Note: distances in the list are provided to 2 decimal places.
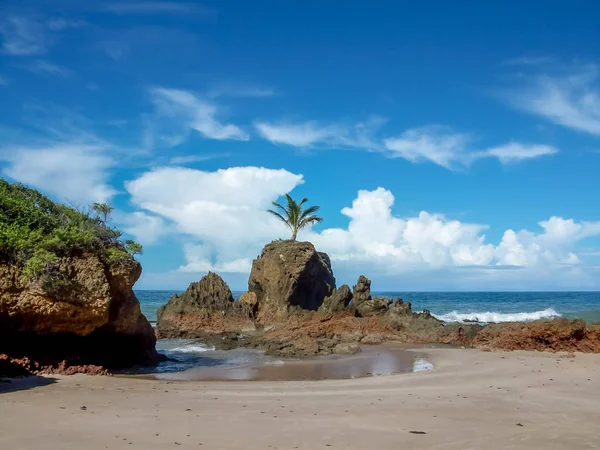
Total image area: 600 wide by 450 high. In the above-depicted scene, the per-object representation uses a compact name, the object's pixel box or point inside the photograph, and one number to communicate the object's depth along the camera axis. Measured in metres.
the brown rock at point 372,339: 25.47
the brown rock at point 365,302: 30.55
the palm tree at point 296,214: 38.75
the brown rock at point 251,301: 35.16
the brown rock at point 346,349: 21.42
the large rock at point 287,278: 34.03
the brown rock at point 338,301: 30.88
